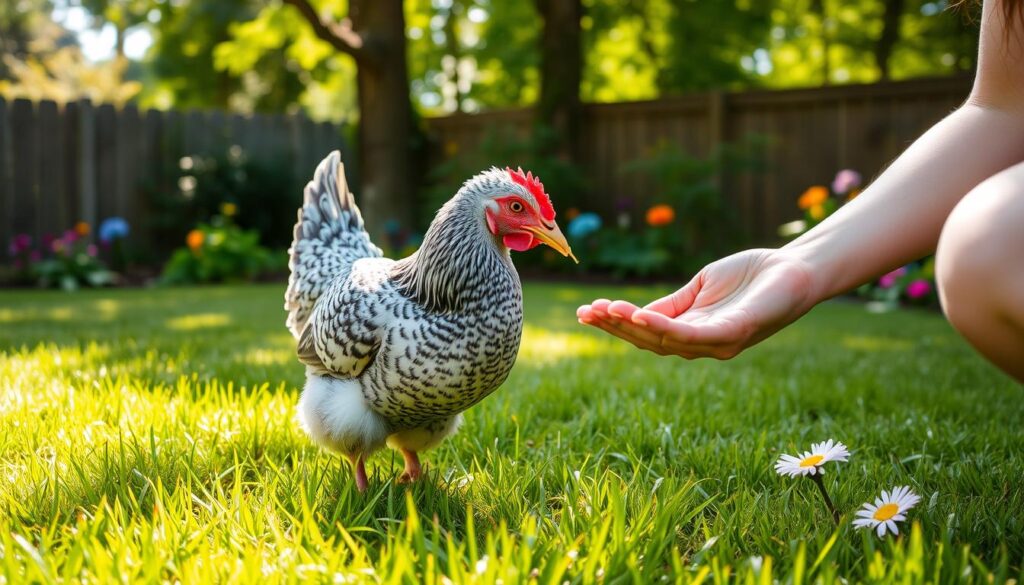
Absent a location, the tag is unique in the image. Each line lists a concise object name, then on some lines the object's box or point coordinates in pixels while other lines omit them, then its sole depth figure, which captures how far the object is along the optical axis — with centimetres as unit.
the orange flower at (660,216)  904
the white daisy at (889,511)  156
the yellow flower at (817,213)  732
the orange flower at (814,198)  712
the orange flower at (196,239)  926
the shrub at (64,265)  869
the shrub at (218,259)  944
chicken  200
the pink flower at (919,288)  668
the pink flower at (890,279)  720
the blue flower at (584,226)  957
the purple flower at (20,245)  878
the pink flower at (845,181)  696
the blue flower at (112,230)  949
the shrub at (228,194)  1078
